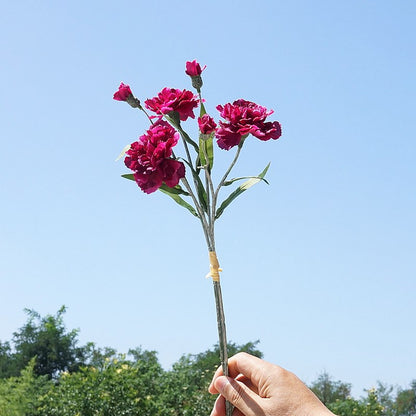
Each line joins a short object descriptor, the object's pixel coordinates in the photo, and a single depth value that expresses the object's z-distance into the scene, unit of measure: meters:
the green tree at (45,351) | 8.79
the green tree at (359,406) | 8.23
